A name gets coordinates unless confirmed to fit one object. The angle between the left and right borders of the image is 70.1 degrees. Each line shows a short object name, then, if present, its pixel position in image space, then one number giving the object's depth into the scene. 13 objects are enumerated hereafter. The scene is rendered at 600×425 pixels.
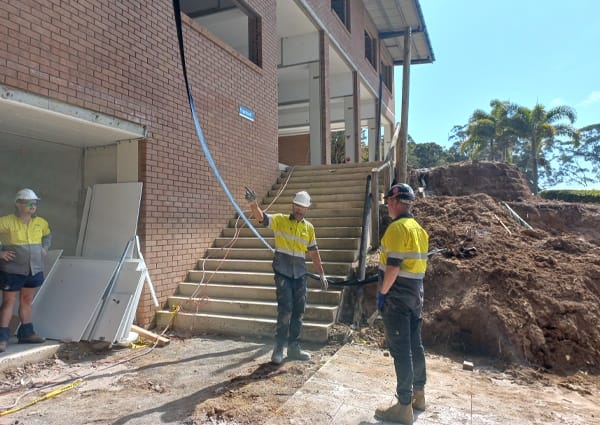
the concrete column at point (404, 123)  8.35
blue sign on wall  8.48
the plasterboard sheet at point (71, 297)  5.03
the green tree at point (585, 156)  48.88
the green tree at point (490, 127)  26.92
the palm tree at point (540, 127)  25.05
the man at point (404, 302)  3.32
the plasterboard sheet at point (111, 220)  5.91
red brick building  4.81
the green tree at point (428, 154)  55.69
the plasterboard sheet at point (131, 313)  5.06
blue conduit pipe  4.33
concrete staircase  5.64
